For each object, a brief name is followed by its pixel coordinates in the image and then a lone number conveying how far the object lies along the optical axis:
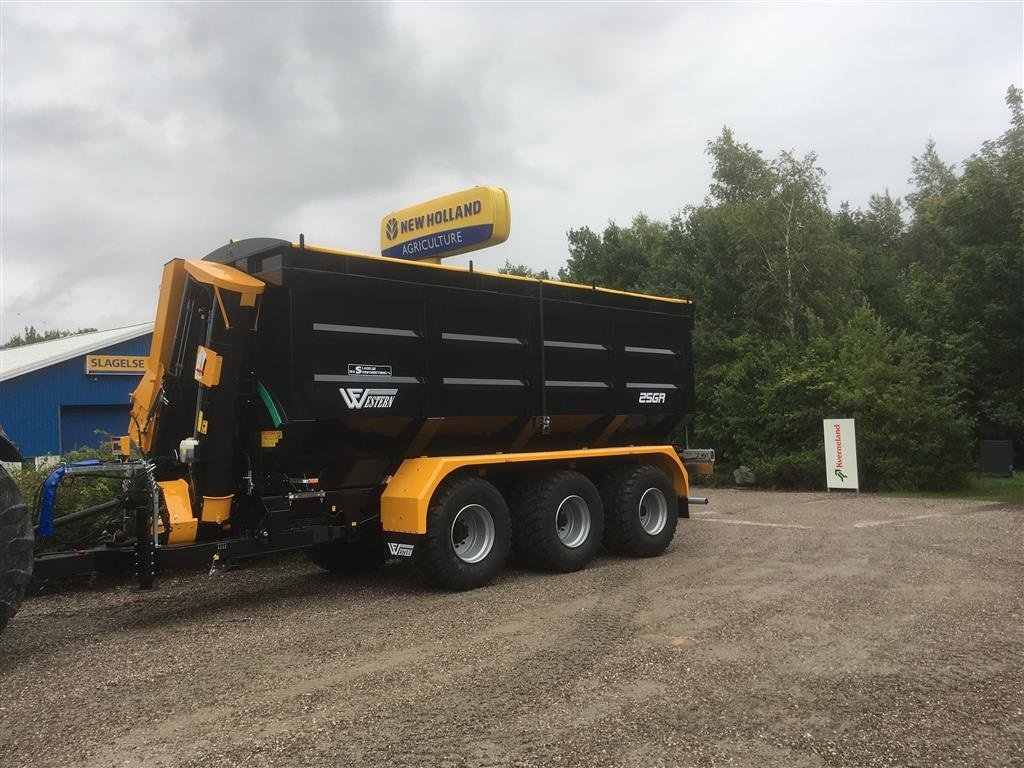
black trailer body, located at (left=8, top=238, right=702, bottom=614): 6.89
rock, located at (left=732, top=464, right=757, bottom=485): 20.81
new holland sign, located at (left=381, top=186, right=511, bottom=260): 11.25
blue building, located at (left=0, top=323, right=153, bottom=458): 23.00
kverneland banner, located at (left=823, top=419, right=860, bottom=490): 17.94
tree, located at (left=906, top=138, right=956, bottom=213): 43.78
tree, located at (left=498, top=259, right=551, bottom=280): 49.22
